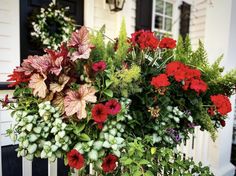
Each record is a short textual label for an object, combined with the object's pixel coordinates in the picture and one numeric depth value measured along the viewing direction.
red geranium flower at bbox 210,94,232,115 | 1.21
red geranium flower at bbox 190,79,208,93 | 1.15
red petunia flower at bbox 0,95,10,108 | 1.13
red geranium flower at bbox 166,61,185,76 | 1.17
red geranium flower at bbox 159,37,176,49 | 1.31
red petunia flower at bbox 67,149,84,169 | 0.98
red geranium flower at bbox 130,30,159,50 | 1.25
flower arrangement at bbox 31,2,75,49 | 2.92
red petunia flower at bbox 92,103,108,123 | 0.98
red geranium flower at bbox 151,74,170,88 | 1.10
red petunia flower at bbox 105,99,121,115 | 1.00
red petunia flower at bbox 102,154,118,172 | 1.03
